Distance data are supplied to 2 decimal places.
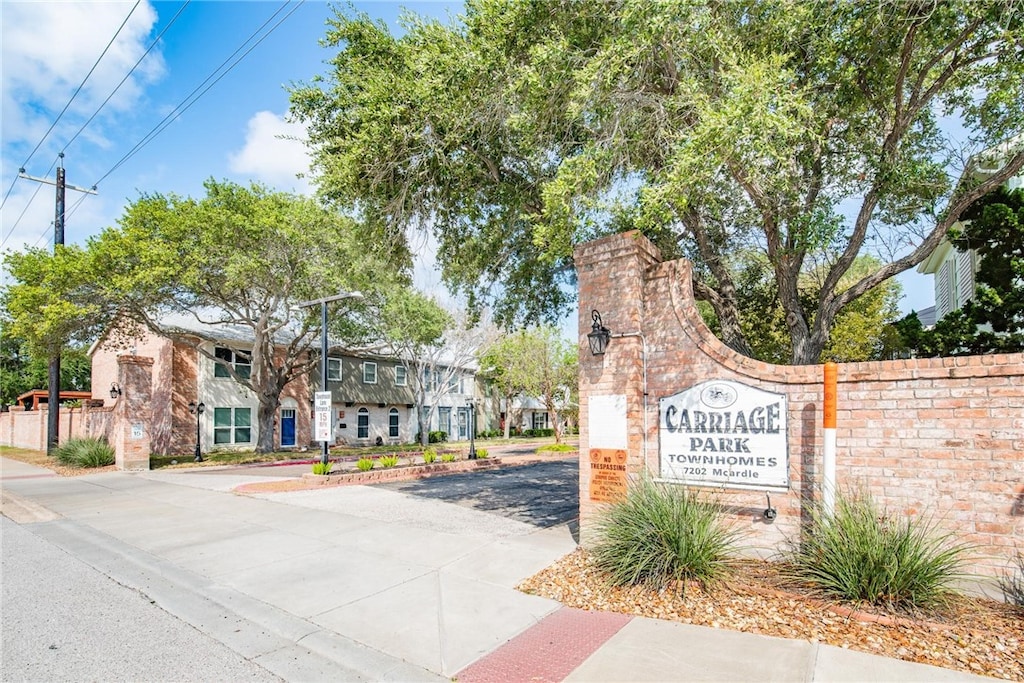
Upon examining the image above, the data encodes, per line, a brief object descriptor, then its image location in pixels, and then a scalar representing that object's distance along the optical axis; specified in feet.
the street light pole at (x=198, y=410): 72.79
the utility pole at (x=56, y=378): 68.18
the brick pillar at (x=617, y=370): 22.65
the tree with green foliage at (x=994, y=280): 30.19
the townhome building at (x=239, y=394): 84.53
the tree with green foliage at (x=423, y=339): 84.64
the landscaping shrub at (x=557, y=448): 85.96
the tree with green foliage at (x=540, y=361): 98.37
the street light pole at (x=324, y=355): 51.15
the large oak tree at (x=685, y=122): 21.97
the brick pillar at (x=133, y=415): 60.08
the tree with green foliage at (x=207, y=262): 60.13
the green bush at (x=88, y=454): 61.87
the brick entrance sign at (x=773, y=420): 16.92
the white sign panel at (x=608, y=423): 22.67
